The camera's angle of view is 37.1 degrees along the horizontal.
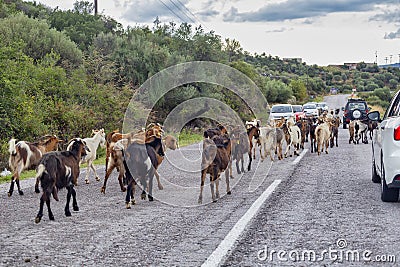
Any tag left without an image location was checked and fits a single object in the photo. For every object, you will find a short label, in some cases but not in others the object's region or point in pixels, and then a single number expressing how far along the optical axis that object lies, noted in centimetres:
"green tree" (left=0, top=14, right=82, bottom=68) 3200
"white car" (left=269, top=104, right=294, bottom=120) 3574
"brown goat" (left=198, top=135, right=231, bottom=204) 1109
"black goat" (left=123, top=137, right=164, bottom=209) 1057
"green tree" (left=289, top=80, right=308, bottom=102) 8589
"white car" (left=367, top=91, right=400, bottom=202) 965
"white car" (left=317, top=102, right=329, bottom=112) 5481
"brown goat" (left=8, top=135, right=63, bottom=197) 1223
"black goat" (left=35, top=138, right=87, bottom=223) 913
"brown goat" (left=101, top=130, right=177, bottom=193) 1159
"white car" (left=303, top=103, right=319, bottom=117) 4653
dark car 3853
